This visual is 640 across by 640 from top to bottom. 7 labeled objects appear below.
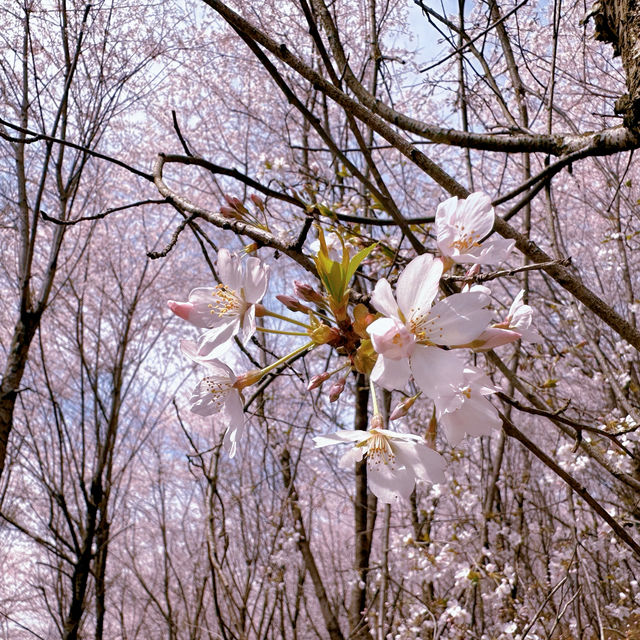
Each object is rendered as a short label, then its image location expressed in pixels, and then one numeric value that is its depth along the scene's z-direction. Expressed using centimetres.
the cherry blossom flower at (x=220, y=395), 18
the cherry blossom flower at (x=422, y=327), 14
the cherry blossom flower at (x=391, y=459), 18
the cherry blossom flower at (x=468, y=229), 18
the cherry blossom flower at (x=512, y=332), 16
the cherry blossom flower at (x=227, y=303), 18
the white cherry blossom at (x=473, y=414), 17
